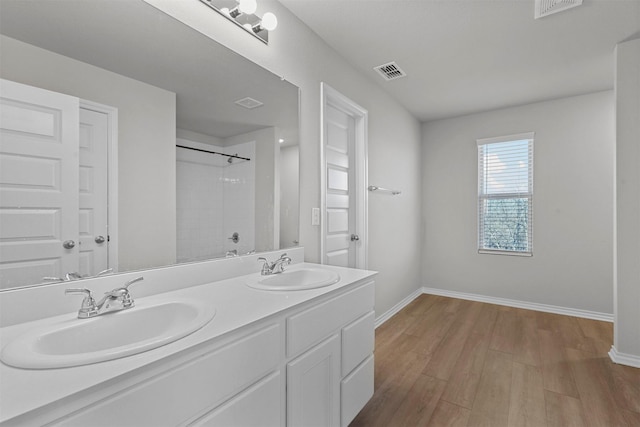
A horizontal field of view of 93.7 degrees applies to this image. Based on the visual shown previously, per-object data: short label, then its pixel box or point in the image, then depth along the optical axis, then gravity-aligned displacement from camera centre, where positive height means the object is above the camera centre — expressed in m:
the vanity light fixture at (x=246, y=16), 1.52 +1.04
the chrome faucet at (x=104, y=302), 0.96 -0.30
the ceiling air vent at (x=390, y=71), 2.64 +1.28
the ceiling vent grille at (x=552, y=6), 1.85 +1.29
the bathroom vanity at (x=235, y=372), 0.60 -0.43
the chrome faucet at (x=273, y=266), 1.64 -0.30
